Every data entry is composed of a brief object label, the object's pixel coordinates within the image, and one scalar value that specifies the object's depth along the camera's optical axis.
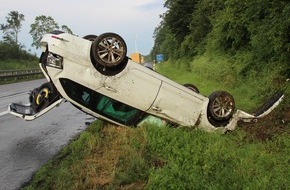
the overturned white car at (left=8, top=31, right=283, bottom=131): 7.46
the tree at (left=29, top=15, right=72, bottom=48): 75.69
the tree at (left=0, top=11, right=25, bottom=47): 67.07
